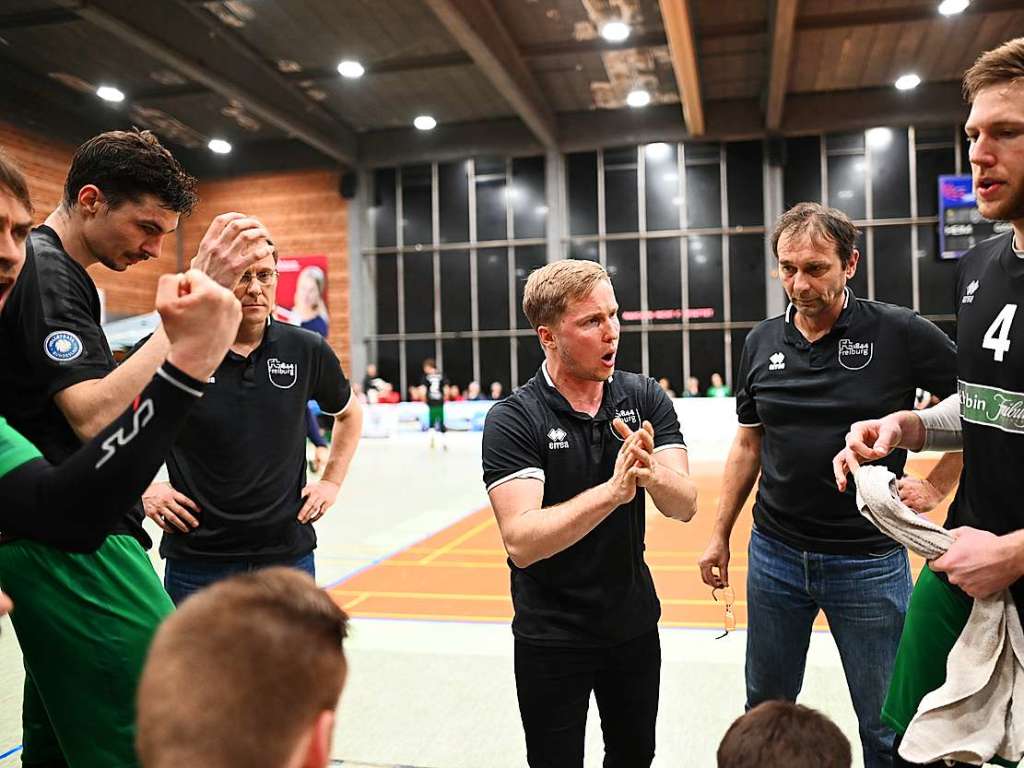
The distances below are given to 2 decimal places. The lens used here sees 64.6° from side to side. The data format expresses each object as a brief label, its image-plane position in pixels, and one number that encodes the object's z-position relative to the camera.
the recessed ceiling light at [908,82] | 19.85
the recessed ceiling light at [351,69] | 18.69
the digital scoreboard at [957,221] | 20.64
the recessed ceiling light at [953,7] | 15.50
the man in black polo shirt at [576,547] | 2.46
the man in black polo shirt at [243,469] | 3.01
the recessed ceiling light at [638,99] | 21.06
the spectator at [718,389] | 21.52
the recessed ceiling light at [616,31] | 16.78
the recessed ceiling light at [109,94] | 19.08
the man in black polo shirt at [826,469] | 2.84
